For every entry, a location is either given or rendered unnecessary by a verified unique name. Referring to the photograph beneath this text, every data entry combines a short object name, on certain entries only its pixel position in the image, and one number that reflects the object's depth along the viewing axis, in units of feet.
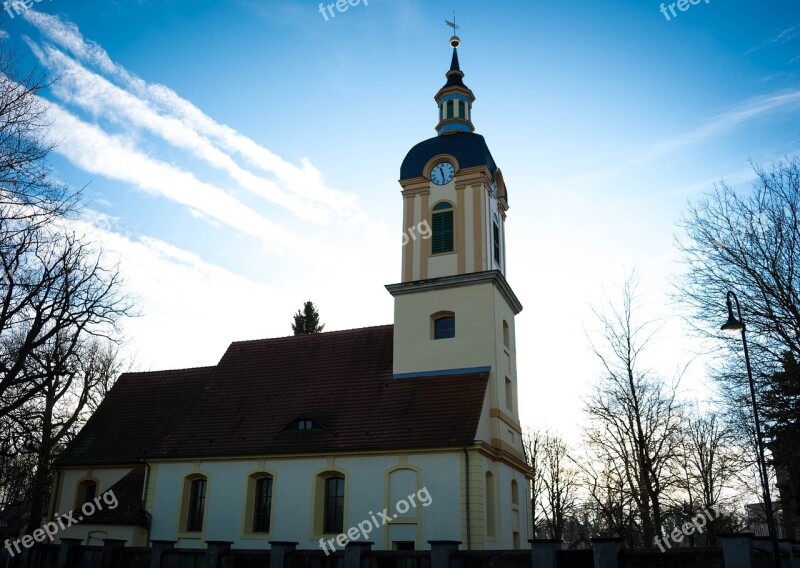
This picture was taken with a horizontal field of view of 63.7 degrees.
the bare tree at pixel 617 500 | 90.89
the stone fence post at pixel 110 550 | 61.98
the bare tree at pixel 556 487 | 171.22
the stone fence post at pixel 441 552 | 51.65
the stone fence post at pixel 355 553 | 54.24
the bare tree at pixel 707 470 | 78.89
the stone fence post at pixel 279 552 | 56.03
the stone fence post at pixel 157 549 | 59.98
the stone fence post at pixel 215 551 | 58.18
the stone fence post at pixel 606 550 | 47.62
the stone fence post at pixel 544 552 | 49.65
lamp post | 47.98
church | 70.85
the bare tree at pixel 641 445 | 83.35
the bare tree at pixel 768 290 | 64.69
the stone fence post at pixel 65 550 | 63.98
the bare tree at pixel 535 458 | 172.86
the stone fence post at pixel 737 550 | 43.88
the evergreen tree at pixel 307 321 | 162.50
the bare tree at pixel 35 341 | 48.21
